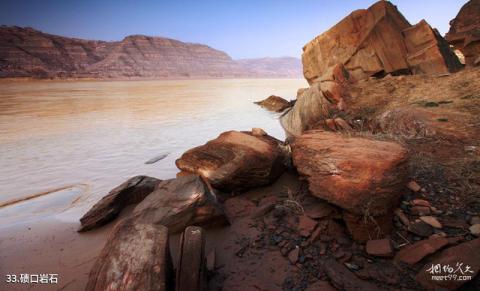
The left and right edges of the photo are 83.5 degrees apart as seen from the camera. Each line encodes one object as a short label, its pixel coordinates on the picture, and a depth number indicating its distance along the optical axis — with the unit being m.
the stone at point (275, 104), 15.65
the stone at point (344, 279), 2.21
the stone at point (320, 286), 2.27
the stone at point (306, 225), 2.90
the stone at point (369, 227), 2.67
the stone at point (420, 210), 2.83
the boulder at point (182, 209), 3.12
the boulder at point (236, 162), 3.99
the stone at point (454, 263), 2.10
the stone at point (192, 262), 2.06
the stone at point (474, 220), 2.59
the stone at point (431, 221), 2.64
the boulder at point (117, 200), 3.56
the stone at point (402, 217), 2.75
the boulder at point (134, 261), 1.94
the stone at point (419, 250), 2.35
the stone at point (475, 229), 2.48
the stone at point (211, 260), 2.60
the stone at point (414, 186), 3.14
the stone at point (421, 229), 2.60
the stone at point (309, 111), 8.04
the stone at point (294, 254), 2.60
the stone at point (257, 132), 5.26
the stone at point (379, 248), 2.45
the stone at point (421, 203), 2.92
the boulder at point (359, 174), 2.71
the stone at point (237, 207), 3.52
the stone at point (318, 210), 3.03
